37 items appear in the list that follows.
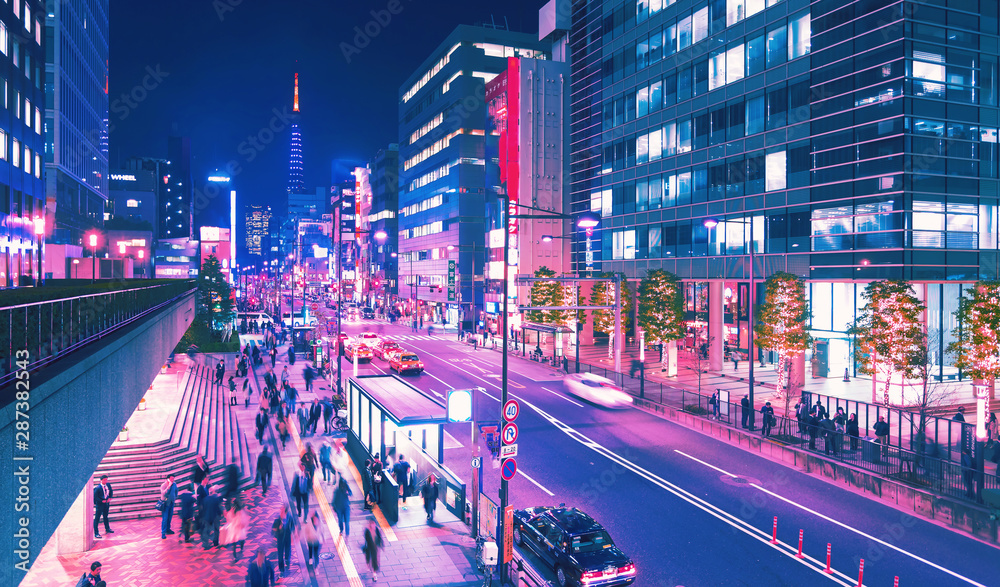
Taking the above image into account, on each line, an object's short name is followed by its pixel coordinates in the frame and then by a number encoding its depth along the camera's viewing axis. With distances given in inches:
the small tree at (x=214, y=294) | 2704.2
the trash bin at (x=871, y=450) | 823.1
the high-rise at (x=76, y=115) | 2304.4
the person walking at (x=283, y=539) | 542.9
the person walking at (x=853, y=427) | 907.4
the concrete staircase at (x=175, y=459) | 729.6
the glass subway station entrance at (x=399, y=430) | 716.7
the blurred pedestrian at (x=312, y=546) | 544.7
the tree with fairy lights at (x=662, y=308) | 1637.6
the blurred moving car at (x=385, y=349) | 1817.2
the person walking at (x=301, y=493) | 664.4
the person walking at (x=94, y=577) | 444.5
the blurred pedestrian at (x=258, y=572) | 462.0
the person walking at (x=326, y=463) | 813.0
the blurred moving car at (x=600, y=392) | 1266.0
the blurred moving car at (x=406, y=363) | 1675.7
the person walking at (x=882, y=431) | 876.6
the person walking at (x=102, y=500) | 646.5
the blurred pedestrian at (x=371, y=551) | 532.7
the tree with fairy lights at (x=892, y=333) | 1096.2
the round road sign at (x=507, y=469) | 566.0
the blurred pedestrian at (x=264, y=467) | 748.6
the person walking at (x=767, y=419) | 997.8
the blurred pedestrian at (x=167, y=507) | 631.2
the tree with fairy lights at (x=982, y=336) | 1022.4
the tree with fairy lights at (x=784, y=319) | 1282.0
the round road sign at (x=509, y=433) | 585.9
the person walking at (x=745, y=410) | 1038.7
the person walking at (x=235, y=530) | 584.7
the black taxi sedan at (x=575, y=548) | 508.7
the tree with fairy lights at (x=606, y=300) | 1847.1
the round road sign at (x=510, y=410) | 590.4
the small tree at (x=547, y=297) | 2102.6
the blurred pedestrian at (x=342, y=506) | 631.2
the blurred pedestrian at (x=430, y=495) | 682.2
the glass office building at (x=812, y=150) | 1236.5
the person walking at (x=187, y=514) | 618.8
